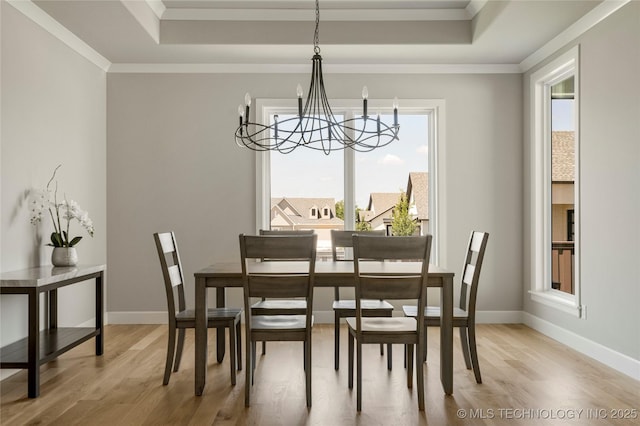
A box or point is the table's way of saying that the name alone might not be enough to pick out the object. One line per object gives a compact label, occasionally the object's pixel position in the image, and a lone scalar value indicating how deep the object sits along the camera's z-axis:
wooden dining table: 3.10
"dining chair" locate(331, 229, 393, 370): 3.65
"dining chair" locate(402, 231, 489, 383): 3.29
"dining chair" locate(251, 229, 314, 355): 3.65
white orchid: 3.91
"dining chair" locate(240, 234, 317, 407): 2.90
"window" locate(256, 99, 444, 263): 5.44
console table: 3.10
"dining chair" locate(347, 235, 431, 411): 2.82
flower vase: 3.88
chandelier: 5.26
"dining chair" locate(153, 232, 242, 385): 3.25
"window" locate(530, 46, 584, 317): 4.38
